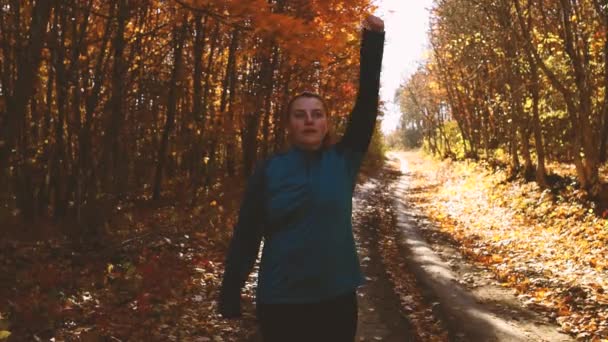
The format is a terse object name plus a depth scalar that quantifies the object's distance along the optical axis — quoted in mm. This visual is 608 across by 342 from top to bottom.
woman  2422
